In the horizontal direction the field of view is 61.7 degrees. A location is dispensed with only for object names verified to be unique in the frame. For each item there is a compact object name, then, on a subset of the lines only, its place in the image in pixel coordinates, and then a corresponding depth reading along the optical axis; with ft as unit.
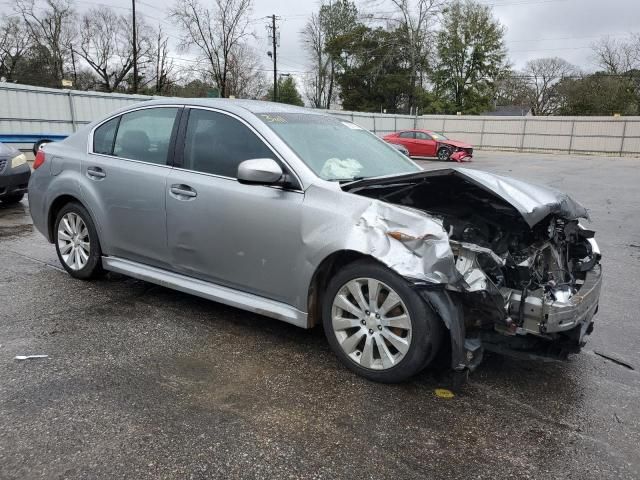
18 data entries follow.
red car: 81.51
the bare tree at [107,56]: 189.26
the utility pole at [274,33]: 150.92
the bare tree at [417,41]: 151.94
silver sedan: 9.80
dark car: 28.13
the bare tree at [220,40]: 139.33
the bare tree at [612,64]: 172.86
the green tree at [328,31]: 195.83
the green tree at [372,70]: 161.68
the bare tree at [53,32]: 177.99
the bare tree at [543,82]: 198.90
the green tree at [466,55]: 172.24
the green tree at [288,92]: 204.85
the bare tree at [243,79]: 155.33
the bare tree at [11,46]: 177.99
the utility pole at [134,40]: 106.22
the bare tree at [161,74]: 191.89
